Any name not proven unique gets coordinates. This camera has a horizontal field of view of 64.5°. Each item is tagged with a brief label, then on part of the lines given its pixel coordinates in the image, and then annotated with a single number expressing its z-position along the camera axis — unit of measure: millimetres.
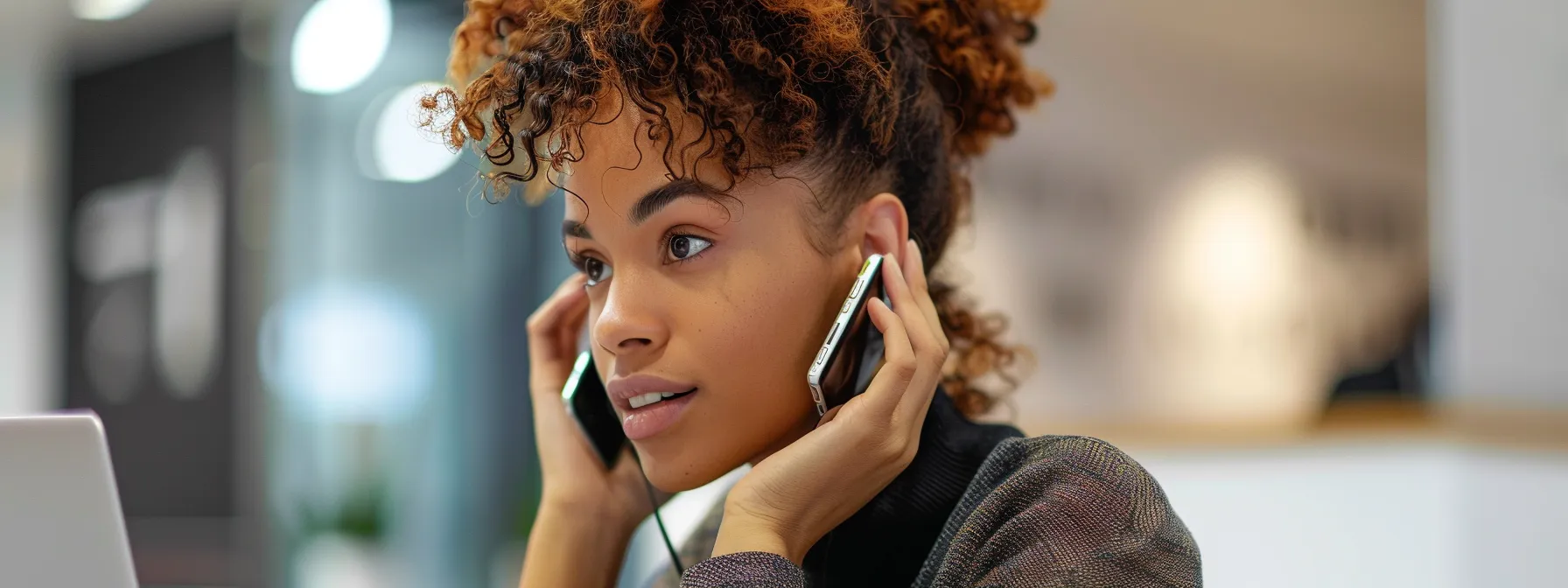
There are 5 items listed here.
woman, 976
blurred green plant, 3959
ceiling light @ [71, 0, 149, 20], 4648
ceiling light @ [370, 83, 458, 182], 3850
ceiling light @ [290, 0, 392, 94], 3928
